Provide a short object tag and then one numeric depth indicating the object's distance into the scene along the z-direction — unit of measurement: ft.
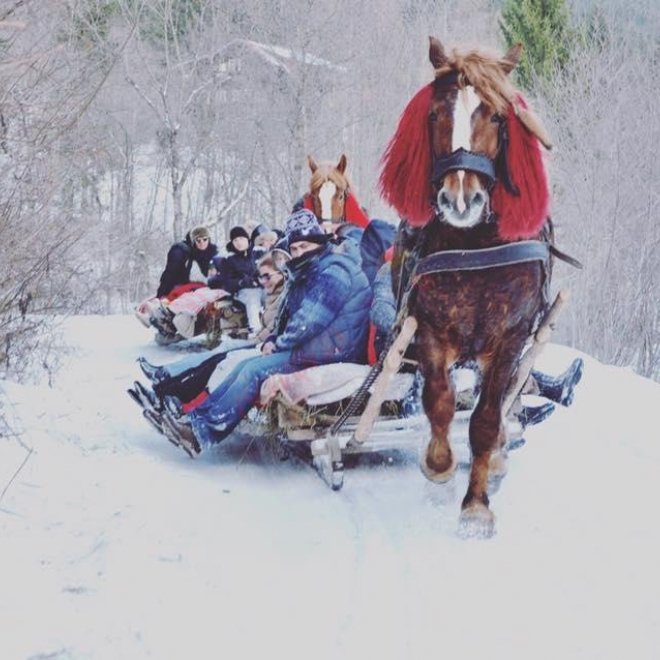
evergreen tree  86.99
